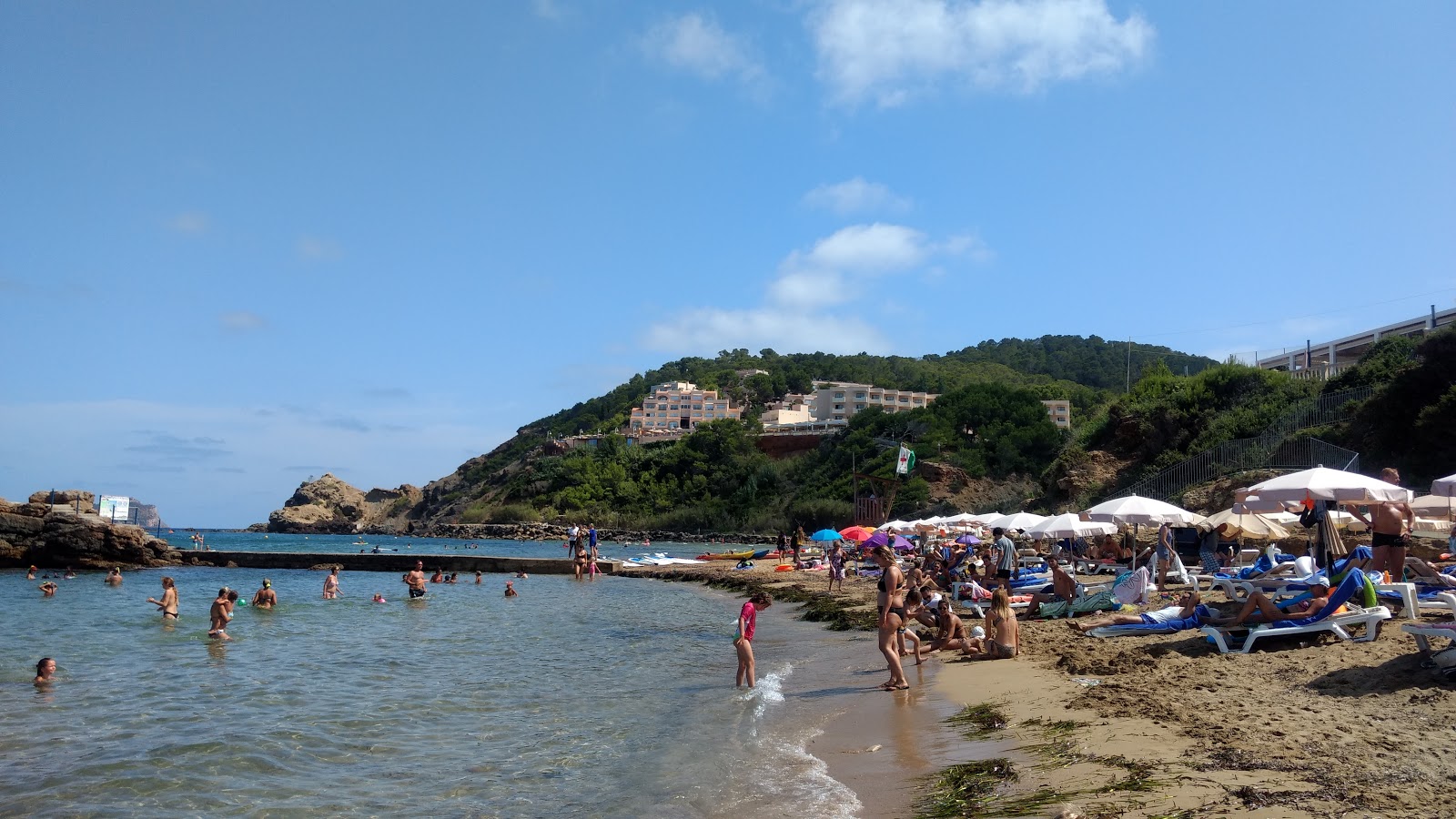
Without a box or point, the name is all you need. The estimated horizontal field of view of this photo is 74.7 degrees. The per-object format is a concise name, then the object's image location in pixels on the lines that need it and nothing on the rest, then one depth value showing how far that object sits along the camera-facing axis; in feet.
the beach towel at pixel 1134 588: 41.91
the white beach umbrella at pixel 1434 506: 44.65
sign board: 171.53
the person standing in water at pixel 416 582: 79.36
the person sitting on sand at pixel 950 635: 39.37
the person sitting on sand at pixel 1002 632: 35.63
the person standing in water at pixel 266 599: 67.51
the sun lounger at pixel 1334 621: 27.45
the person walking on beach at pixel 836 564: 75.25
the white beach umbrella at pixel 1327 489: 37.24
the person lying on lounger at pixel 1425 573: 34.61
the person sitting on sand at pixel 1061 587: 45.24
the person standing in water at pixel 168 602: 60.08
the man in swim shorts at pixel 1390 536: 36.86
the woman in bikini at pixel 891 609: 31.58
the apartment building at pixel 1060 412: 288.10
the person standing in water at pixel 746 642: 34.68
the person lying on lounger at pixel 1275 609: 28.30
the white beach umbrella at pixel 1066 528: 56.85
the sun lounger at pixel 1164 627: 33.05
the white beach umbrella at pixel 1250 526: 56.49
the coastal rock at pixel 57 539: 114.21
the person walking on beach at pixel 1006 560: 53.67
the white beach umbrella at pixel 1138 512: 49.29
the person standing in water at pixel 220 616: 50.98
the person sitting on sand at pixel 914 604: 43.24
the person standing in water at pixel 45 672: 36.14
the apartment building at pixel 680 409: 426.10
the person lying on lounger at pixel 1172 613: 33.99
